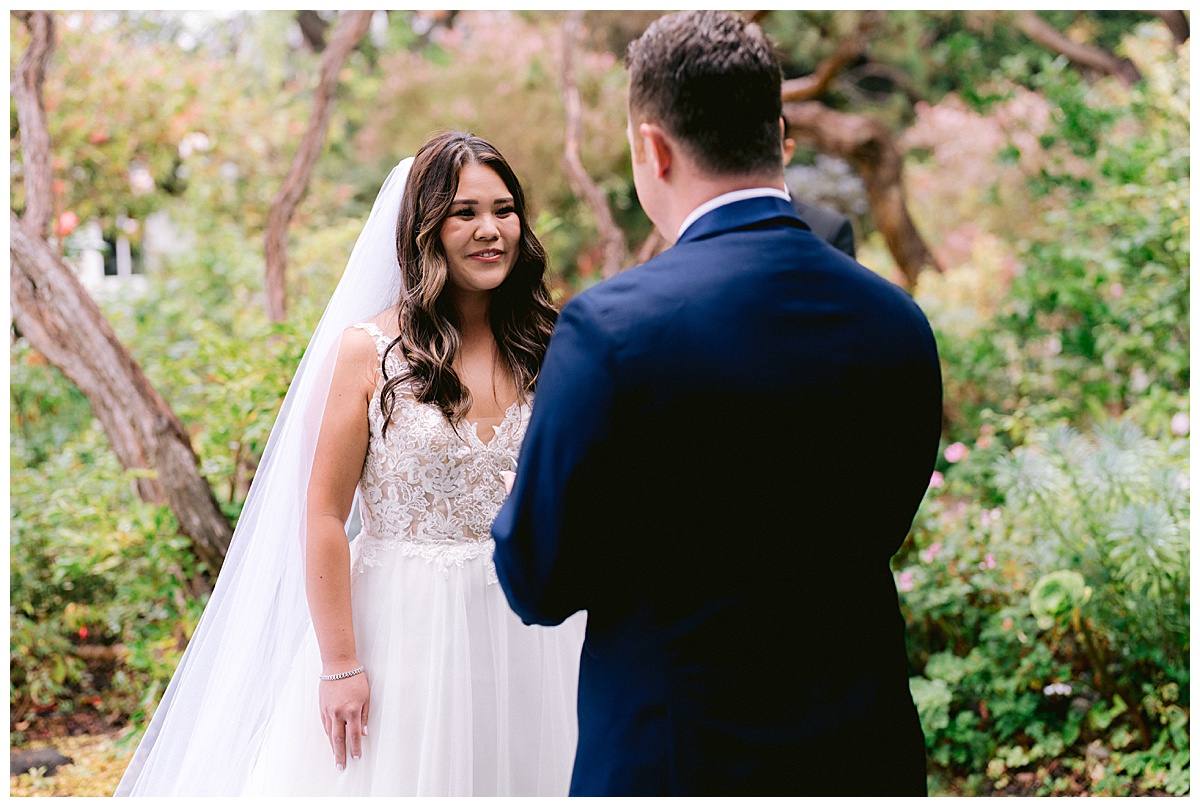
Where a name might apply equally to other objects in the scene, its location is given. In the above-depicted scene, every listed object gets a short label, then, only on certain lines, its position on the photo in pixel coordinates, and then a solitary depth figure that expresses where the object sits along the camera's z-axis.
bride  2.04
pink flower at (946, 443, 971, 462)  3.98
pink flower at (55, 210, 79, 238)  5.08
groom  1.26
